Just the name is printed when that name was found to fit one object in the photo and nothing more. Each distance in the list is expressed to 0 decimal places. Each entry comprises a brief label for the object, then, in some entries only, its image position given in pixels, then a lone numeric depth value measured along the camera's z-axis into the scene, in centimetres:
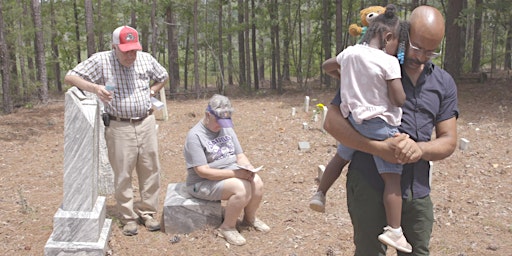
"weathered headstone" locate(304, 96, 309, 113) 1191
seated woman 440
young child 227
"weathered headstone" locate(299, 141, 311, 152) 827
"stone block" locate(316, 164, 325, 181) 637
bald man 221
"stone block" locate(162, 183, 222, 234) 469
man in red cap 438
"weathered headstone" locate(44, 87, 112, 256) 397
